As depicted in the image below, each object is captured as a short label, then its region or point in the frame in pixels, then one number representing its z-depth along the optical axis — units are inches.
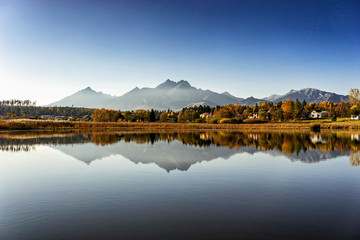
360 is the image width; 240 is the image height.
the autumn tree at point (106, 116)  7387.8
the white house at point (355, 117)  5363.2
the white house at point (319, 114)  7091.5
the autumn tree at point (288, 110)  6092.5
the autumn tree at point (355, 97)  5064.0
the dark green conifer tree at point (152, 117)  6958.7
